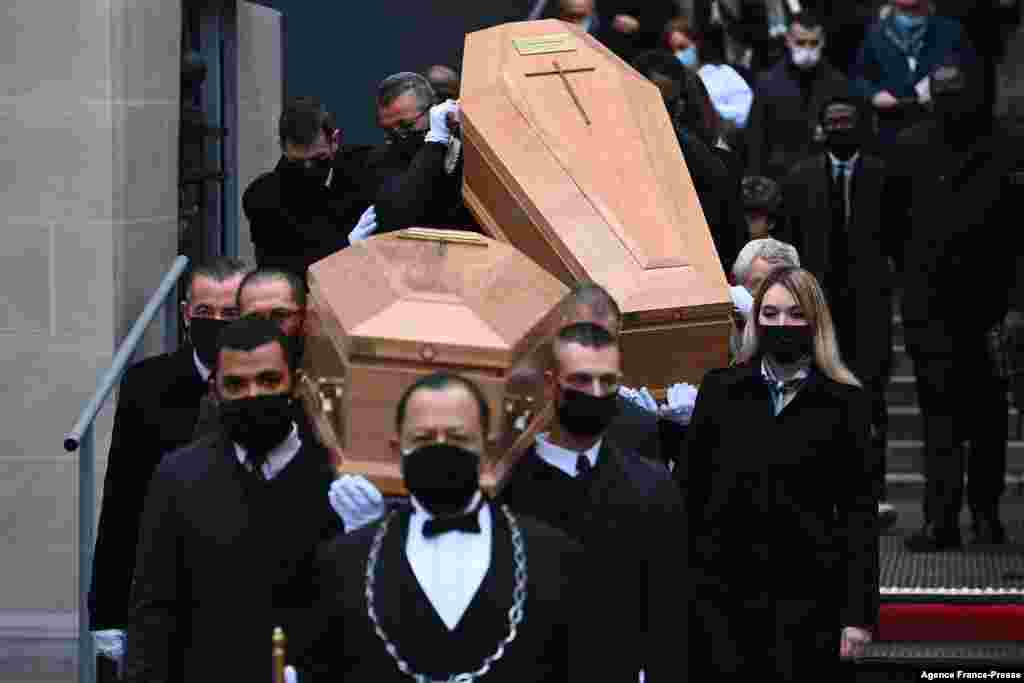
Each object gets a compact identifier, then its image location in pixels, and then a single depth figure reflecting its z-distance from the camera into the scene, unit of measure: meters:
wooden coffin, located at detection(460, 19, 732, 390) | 16.39
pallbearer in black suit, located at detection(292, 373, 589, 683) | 12.59
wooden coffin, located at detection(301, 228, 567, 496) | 13.76
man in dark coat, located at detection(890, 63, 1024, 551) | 23.89
